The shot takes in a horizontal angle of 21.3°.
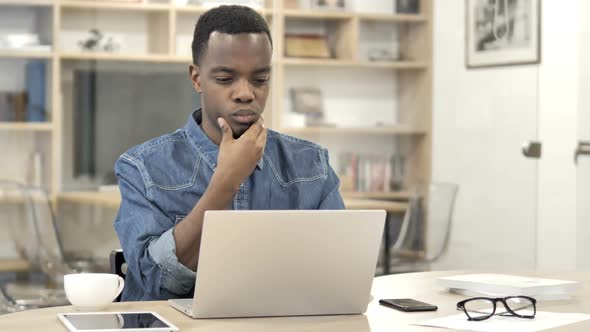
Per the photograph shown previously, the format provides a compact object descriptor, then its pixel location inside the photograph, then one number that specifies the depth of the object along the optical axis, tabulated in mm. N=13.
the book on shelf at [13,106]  5793
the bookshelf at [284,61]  5896
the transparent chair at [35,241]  5808
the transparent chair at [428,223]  6898
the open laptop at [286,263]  2662
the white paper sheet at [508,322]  2680
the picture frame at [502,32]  6675
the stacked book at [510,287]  3050
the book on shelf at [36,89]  5822
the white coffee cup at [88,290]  2805
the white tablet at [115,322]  2596
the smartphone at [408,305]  2879
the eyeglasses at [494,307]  2782
